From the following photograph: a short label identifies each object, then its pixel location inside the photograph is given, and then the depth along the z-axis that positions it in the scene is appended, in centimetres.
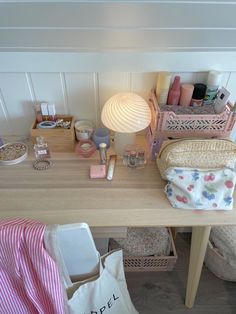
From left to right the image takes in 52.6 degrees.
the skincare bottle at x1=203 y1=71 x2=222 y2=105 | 85
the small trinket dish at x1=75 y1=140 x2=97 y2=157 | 93
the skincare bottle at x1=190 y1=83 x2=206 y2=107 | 87
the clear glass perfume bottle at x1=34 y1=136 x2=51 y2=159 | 92
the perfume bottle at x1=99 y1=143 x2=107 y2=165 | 88
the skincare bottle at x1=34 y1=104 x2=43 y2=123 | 94
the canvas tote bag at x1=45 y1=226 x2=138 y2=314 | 77
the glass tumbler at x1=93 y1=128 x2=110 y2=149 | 96
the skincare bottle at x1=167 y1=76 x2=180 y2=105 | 86
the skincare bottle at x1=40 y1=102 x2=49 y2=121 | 92
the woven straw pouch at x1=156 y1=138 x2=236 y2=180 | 78
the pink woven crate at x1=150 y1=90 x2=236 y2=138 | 82
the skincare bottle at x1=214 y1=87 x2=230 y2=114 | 83
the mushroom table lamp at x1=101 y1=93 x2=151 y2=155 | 80
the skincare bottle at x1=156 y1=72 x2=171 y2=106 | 85
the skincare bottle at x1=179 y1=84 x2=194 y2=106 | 86
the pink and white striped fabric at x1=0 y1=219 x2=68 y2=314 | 52
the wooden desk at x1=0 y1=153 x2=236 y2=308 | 73
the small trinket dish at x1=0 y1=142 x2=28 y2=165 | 91
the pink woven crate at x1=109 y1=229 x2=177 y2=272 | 120
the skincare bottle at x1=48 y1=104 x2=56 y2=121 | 92
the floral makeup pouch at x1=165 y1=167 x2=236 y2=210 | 74
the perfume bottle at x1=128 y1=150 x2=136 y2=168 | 90
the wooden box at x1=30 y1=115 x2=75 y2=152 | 92
